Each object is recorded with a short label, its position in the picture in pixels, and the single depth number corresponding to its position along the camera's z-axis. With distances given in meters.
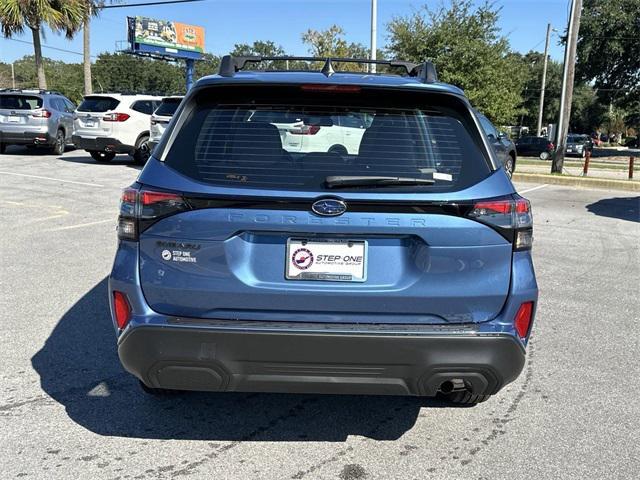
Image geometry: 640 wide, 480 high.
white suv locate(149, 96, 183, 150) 14.43
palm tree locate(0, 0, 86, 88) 25.00
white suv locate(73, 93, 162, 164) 15.67
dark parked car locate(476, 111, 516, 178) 13.42
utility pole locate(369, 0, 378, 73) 20.75
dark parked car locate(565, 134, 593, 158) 40.75
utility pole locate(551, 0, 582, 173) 17.92
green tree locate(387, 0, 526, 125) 21.36
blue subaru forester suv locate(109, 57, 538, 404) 2.55
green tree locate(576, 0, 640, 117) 38.84
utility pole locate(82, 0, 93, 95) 27.88
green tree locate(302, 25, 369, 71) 29.70
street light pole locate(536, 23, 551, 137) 48.62
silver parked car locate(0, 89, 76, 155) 17.20
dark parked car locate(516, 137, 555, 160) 37.16
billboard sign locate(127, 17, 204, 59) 50.91
